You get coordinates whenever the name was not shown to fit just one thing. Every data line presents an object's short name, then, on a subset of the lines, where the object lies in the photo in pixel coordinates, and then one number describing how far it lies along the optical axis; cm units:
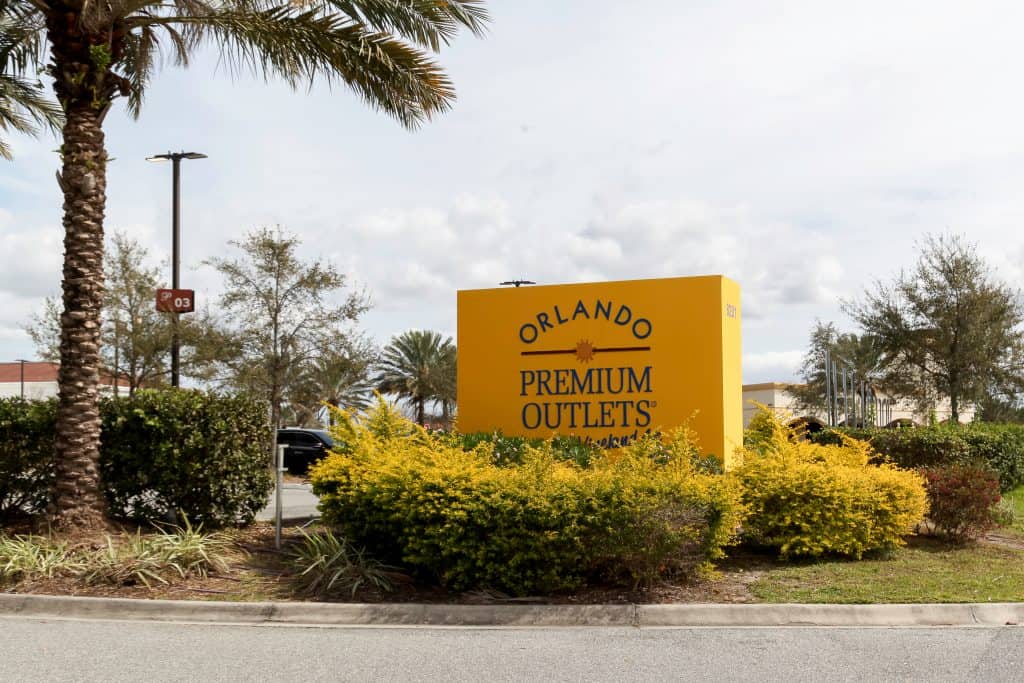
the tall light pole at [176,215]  2255
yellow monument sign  1327
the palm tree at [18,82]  1367
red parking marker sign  1930
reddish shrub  1118
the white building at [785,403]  3572
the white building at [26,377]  5888
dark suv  2720
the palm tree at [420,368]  4650
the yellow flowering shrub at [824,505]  1005
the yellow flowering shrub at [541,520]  846
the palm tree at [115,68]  1048
